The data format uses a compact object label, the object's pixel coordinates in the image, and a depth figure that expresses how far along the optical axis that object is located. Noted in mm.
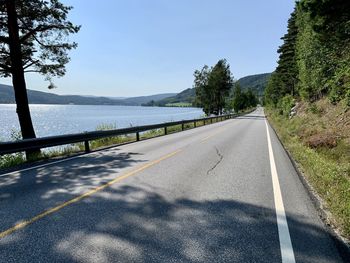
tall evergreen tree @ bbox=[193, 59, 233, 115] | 75125
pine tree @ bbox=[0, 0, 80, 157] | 14188
